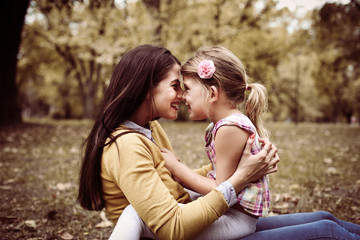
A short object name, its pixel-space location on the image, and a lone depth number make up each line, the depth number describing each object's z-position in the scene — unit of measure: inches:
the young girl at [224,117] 67.9
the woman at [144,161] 57.8
